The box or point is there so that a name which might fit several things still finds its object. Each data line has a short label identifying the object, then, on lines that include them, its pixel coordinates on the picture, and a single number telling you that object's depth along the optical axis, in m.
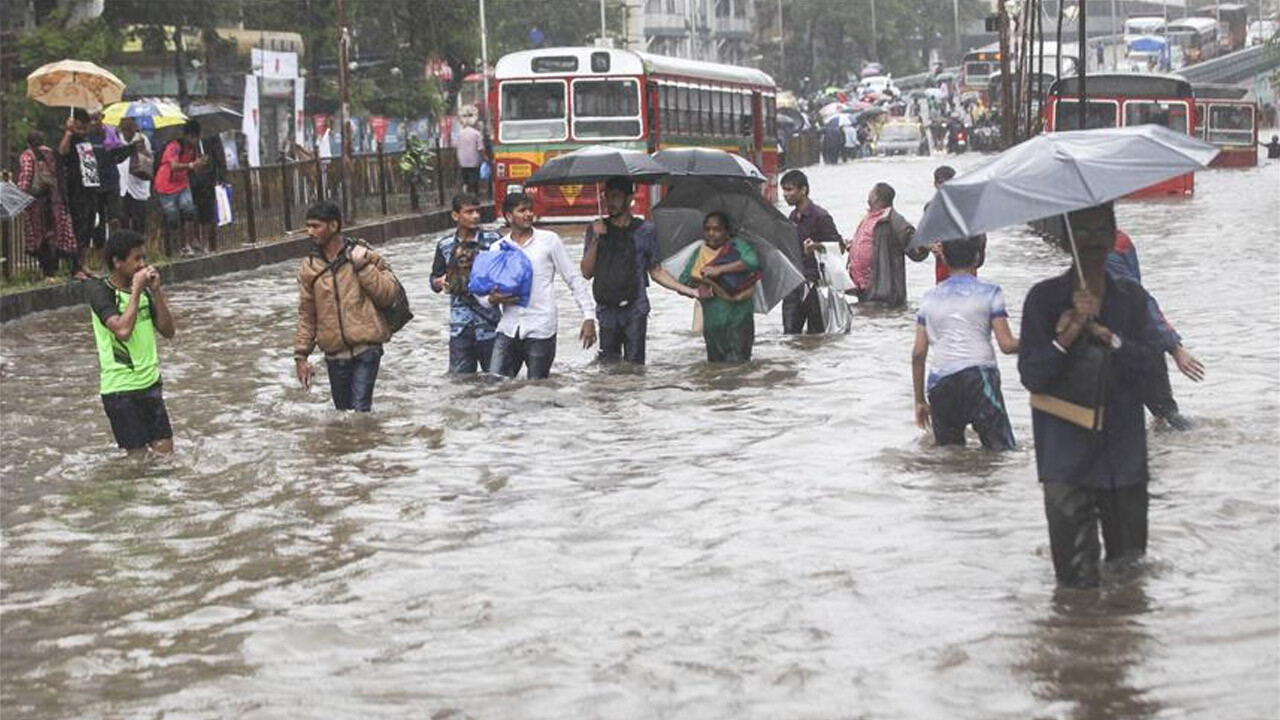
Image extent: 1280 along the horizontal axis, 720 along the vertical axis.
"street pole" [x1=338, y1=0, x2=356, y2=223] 34.56
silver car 84.44
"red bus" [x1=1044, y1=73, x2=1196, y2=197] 46.21
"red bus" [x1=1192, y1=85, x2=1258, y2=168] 59.00
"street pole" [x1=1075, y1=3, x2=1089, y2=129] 28.39
